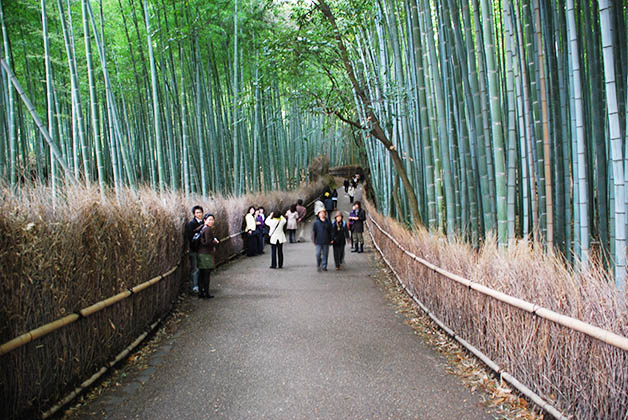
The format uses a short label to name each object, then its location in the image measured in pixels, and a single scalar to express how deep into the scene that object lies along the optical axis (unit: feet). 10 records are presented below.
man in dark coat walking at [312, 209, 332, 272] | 25.84
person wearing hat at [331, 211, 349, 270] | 26.66
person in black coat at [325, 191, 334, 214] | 58.13
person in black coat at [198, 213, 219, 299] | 18.97
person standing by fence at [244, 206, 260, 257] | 32.50
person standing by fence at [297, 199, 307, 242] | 43.55
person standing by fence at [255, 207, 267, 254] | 34.32
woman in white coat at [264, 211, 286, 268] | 26.58
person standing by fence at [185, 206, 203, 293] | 19.71
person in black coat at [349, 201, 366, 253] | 33.19
